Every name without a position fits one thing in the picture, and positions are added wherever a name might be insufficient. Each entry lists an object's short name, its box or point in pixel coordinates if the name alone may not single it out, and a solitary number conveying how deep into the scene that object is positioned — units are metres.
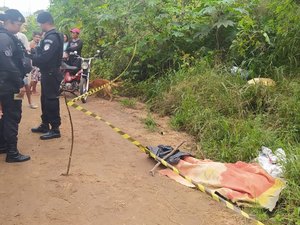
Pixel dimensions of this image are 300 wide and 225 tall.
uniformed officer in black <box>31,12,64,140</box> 4.92
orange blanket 3.56
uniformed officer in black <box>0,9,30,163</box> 4.12
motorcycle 7.95
